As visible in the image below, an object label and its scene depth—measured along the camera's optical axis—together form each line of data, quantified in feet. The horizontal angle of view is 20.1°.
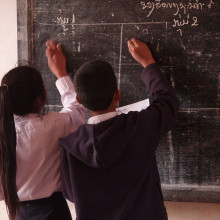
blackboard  8.55
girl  7.87
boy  7.53
